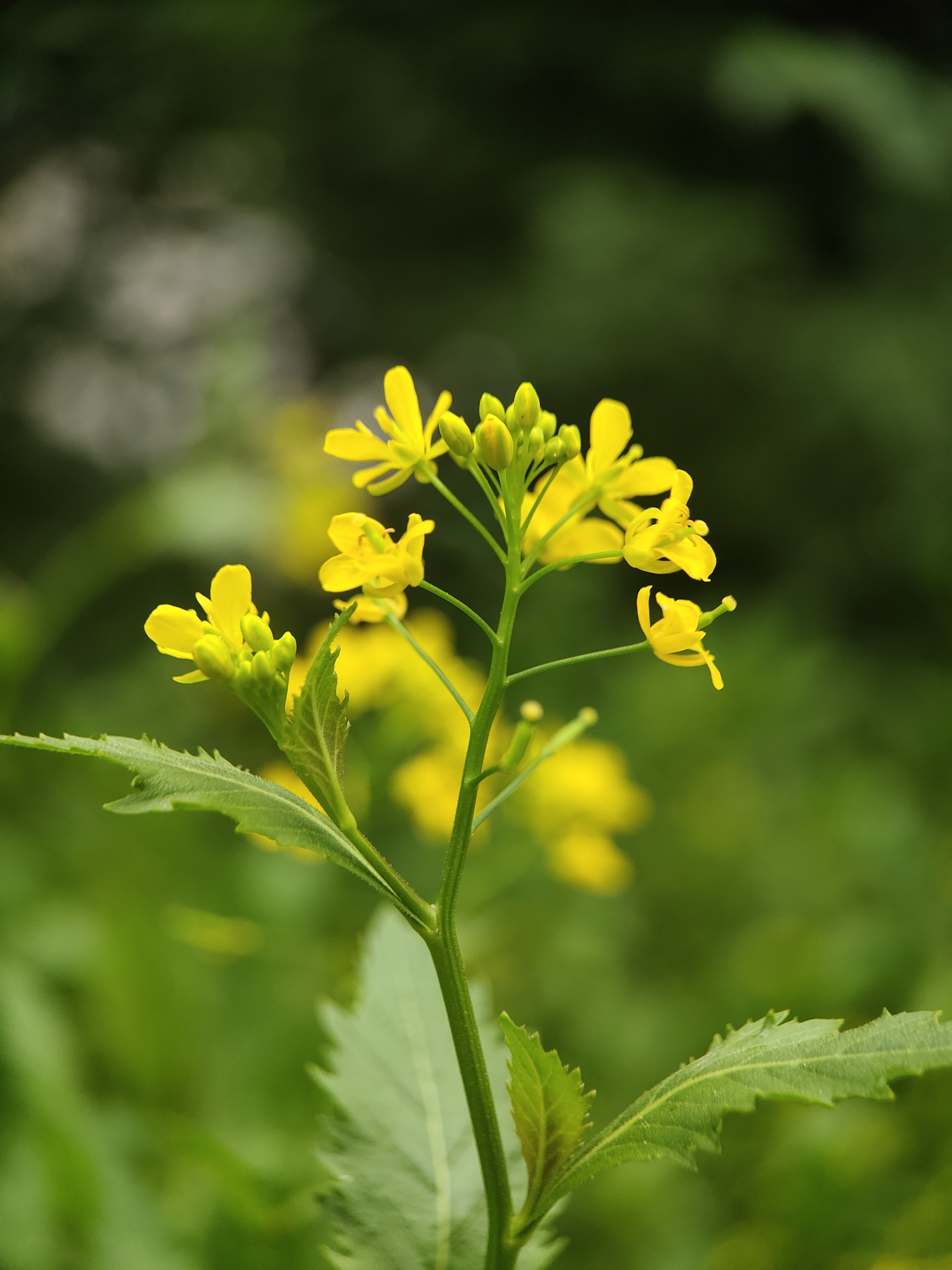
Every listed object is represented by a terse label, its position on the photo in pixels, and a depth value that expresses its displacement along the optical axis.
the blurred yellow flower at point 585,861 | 0.41
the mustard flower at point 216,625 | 0.29
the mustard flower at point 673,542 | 0.29
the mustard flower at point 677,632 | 0.29
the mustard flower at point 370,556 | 0.29
